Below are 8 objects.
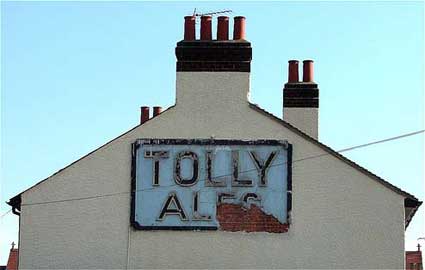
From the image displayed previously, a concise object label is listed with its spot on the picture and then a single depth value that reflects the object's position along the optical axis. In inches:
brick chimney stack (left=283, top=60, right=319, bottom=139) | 1152.8
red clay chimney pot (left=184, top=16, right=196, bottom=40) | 994.7
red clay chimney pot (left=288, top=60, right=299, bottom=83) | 1183.6
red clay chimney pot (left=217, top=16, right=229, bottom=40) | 993.5
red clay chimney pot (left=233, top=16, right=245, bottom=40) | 994.1
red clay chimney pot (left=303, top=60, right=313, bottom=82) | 1184.2
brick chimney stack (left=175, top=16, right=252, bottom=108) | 972.6
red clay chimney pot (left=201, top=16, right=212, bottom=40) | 994.1
